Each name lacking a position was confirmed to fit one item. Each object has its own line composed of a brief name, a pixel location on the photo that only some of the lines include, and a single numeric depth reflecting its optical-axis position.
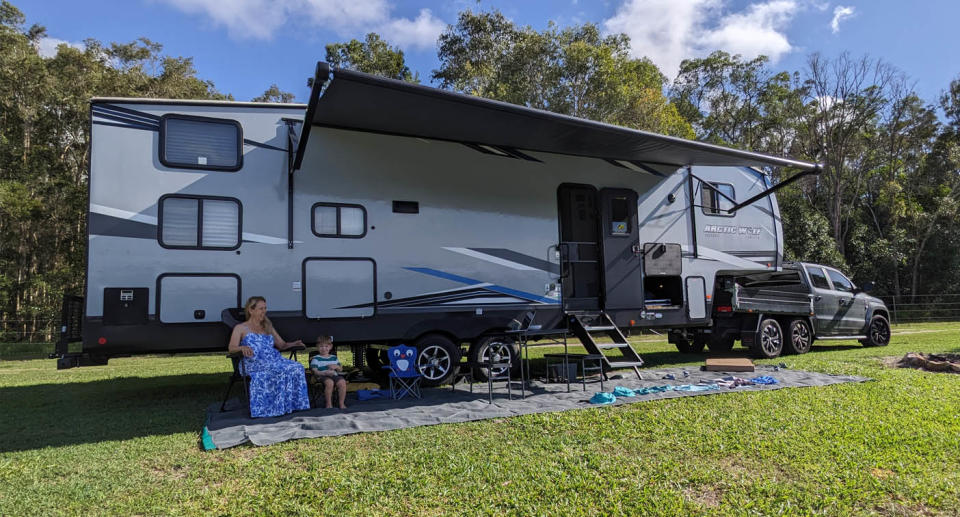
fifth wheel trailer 5.61
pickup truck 9.13
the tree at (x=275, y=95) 25.65
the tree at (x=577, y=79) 18.95
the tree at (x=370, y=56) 21.09
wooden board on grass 7.42
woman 5.27
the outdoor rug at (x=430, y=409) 4.66
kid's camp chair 6.14
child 5.70
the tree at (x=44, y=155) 16.38
